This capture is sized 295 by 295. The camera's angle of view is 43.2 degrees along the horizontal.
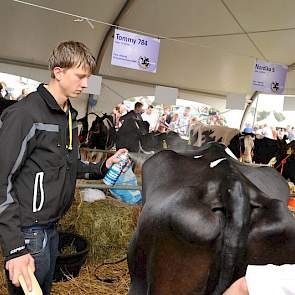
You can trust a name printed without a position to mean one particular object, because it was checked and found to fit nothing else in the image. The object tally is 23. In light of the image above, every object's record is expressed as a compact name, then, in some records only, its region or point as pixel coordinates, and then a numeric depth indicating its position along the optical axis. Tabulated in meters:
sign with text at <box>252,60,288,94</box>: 7.77
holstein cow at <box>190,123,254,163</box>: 7.86
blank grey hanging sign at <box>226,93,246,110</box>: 9.32
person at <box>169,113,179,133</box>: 13.55
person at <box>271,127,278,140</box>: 14.84
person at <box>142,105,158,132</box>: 13.12
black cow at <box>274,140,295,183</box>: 5.46
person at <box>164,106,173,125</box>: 13.56
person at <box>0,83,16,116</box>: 6.32
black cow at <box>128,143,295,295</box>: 1.31
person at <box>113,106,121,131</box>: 9.66
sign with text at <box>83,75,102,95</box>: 7.08
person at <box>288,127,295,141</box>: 13.94
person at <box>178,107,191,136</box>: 13.73
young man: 1.42
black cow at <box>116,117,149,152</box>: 6.94
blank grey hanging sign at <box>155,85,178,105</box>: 8.03
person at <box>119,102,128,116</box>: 10.43
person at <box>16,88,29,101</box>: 9.73
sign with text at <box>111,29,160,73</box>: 5.99
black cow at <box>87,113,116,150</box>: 7.90
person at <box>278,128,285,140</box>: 14.65
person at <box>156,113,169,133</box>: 12.33
